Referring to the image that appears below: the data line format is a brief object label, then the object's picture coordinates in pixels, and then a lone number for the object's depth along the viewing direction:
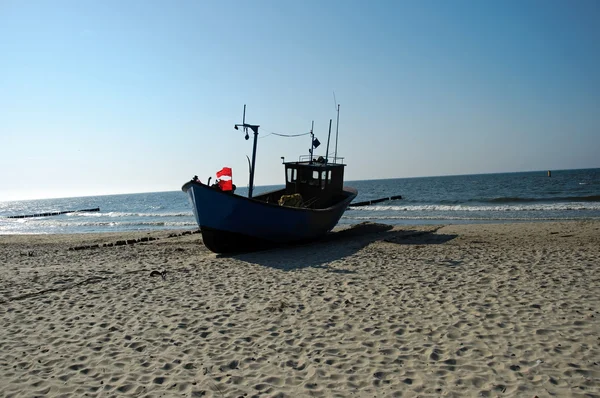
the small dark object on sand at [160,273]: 10.06
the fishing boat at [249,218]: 12.47
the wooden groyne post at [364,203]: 40.39
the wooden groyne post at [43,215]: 52.36
